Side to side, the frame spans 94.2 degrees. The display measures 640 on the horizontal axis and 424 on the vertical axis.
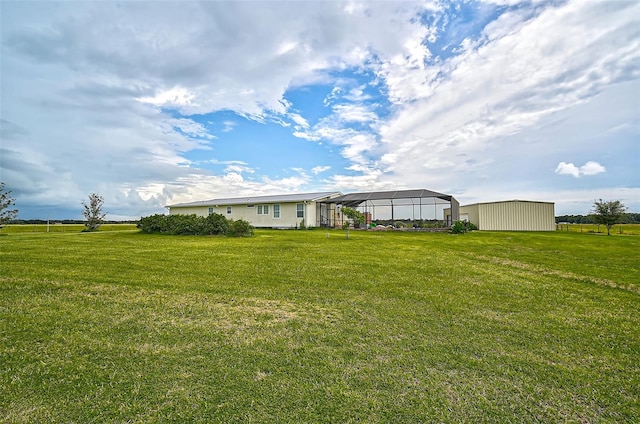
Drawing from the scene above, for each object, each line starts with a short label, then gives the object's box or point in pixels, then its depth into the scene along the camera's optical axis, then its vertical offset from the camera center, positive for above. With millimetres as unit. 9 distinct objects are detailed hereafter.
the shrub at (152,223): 20095 +4
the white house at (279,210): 25969 +1148
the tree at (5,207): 20734 +1174
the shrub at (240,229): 17188 -432
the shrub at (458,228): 21062 -588
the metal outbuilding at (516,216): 24672 +291
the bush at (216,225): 18094 -191
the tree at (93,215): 26625 +789
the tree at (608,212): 22344 +439
